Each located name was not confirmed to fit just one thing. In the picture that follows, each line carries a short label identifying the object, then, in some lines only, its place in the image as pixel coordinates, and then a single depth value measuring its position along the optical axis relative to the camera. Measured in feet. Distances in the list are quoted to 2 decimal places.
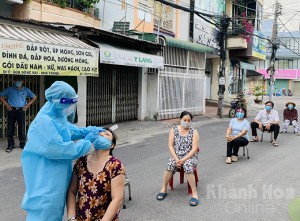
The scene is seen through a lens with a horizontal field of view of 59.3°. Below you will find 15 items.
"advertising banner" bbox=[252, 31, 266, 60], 62.28
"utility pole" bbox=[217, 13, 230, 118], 43.32
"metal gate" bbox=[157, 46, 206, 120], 37.85
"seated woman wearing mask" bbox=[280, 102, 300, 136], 30.82
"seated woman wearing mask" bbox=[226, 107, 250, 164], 19.59
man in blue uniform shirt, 20.62
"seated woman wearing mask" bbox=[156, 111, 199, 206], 13.38
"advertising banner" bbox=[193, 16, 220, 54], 48.61
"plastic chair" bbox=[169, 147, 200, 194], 13.97
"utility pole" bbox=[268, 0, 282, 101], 61.75
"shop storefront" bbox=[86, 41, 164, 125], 28.01
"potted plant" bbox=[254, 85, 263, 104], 76.07
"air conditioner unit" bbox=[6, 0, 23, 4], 24.80
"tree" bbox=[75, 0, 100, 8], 32.49
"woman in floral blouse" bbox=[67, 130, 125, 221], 6.89
